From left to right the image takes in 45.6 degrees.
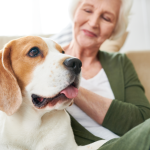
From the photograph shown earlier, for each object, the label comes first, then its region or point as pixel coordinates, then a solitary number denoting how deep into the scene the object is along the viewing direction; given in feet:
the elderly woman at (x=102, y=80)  3.28
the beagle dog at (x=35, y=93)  2.11
